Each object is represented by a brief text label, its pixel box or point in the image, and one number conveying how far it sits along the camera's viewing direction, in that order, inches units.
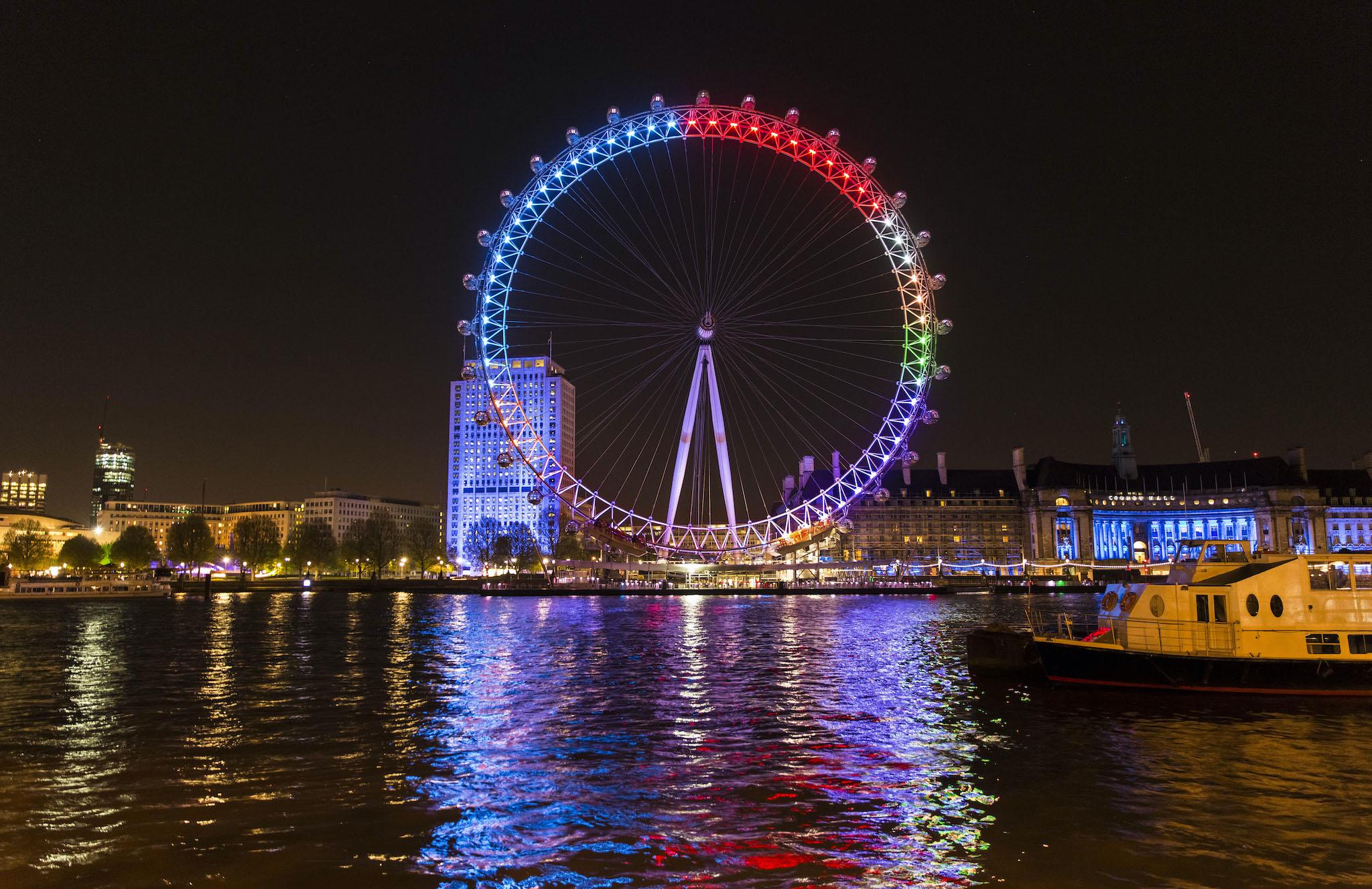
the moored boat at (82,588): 4047.7
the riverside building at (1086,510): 6998.0
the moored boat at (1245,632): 1032.2
